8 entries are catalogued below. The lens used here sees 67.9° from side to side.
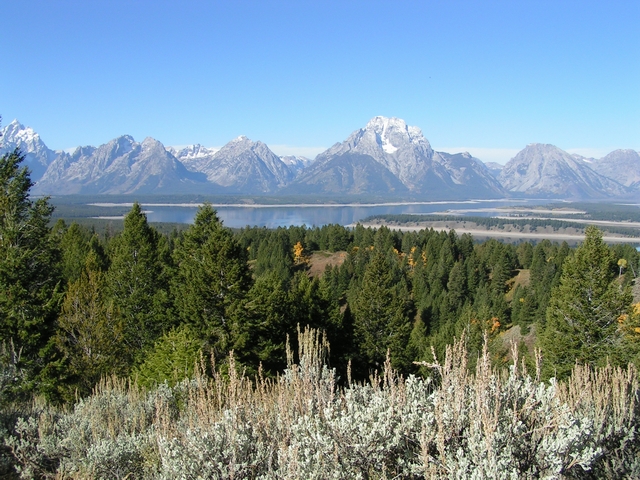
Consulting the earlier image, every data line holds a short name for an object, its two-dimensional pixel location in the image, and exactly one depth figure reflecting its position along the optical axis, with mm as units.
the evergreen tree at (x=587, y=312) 20109
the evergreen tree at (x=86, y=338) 16891
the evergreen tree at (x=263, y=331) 17766
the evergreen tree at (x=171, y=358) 15170
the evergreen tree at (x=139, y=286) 21531
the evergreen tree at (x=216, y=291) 17516
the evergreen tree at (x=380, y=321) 25375
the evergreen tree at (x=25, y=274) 15695
